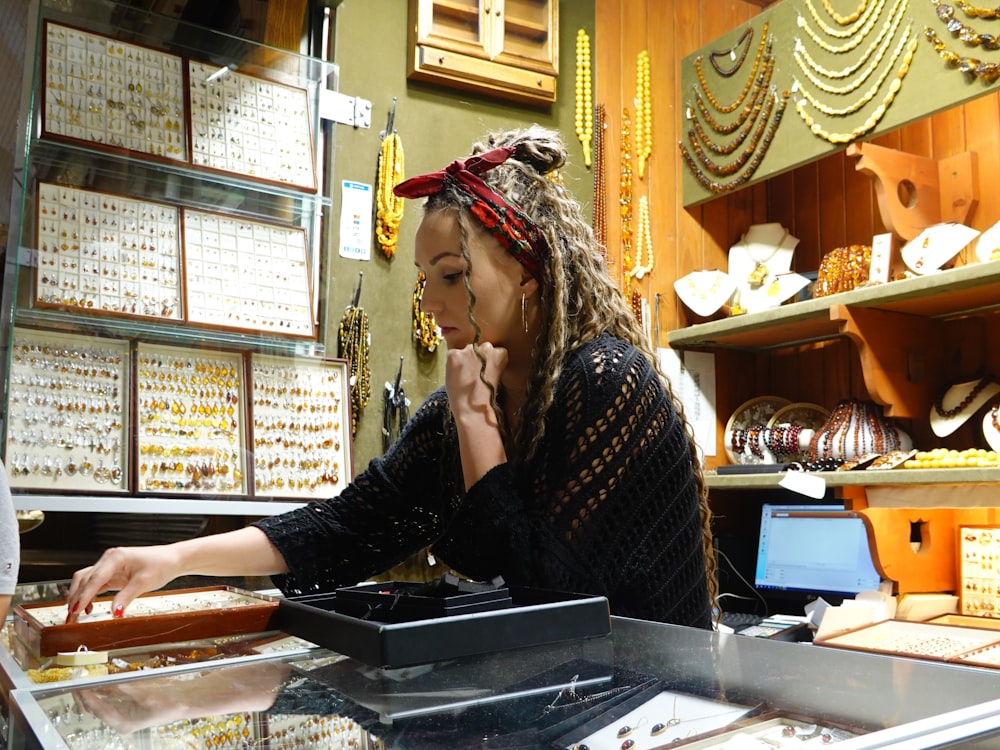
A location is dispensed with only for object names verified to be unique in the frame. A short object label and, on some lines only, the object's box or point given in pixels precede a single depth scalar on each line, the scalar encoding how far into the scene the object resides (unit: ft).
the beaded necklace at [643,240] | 10.39
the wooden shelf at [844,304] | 7.35
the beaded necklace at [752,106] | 9.33
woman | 3.51
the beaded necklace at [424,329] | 9.08
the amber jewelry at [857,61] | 8.04
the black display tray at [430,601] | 2.12
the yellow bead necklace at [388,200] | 8.97
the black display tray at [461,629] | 1.90
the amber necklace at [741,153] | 9.29
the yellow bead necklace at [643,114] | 10.54
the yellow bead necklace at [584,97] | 10.37
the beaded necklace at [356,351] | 8.52
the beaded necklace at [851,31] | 8.23
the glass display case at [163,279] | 6.09
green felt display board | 7.63
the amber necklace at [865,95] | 7.92
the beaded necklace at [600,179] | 10.23
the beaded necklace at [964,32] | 7.10
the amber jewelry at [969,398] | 7.94
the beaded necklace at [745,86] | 9.35
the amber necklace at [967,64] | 7.09
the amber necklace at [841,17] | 8.35
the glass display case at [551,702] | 1.44
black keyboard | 8.00
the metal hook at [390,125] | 9.20
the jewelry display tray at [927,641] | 5.80
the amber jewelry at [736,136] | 9.41
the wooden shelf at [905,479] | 6.89
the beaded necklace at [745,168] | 9.13
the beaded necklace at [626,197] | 10.35
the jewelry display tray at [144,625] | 2.50
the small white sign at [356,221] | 8.89
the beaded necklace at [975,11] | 7.13
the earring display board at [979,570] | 7.32
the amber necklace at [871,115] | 7.82
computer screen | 7.90
